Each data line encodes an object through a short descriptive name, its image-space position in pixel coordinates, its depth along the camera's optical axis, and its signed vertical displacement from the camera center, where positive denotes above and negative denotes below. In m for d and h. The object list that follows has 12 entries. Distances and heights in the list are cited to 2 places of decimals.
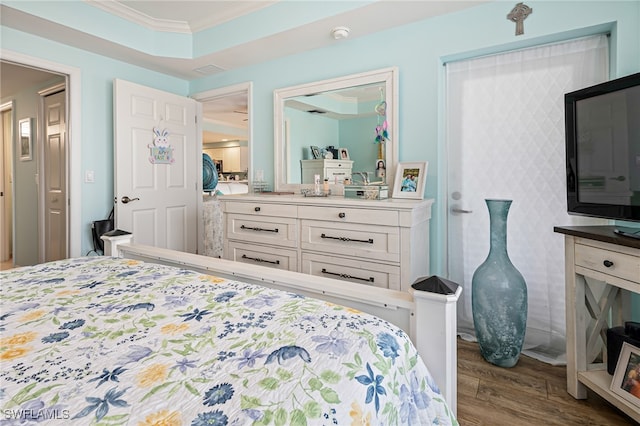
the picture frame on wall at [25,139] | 4.25 +0.89
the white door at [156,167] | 3.21 +0.43
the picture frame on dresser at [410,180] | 2.44 +0.19
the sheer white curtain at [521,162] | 2.20 +0.30
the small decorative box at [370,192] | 2.47 +0.11
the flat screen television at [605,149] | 1.50 +0.26
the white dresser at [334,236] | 2.10 -0.19
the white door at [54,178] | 3.77 +0.36
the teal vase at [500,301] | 2.02 -0.55
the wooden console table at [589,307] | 1.59 -0.51
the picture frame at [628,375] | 1.48 -0.74
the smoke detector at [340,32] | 2.62 +1.33
